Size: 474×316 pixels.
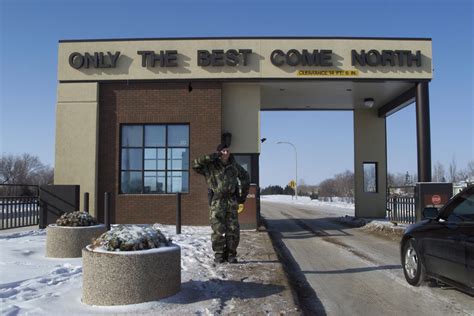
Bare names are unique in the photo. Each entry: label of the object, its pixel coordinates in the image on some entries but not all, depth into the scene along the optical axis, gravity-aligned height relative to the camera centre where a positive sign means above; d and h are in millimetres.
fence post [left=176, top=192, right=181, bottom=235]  12273 -905
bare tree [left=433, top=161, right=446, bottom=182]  85069 +1640
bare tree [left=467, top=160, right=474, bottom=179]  74125 +1547
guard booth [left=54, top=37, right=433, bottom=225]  15602 +2821
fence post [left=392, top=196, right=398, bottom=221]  17828 -1070
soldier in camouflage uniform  7578 -180
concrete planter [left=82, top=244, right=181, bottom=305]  4906 -999
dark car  5492 -833
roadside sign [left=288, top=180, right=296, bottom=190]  56806 -148
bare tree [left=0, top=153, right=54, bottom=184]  83312 +2223
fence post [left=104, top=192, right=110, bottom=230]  11455 -734
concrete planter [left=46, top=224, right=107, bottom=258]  8062 -1018
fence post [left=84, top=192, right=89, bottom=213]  13003 -500
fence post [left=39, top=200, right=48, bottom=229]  13195 -901
